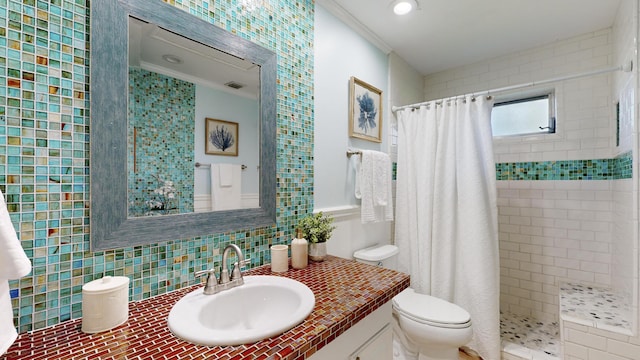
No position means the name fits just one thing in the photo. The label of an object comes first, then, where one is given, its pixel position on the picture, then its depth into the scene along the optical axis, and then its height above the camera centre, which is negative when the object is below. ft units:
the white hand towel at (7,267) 1.93 -0.62
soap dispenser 4.51 -1.21
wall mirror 2.91 +0.56
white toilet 5.02 -2.66
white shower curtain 6.11 -0.72
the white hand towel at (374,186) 6.46 -0.16
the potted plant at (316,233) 4.86 -0.95
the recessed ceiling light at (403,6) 5.89 +3.72
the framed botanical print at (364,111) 6.52 +1.70
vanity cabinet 3.01 -1.97
